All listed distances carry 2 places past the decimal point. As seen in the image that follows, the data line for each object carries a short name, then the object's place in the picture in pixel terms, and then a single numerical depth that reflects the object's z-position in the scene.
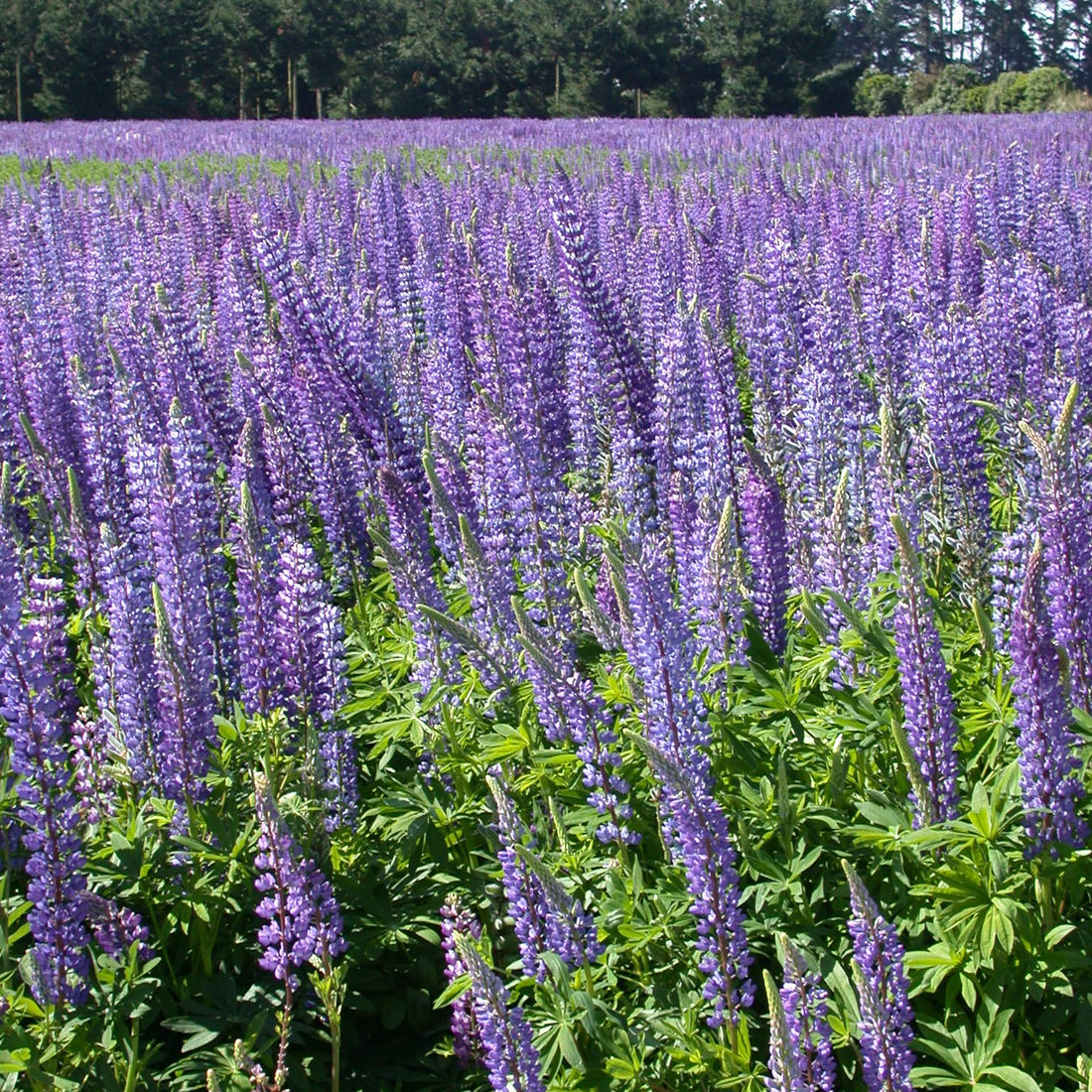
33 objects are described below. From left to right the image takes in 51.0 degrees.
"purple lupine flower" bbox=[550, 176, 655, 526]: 3.96
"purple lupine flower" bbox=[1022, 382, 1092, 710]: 2.64
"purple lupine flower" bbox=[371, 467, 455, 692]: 3.26
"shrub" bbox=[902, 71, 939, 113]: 48.03
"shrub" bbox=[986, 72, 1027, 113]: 35.53
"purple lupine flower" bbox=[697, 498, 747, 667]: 2.96
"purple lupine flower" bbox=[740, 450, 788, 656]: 3.41
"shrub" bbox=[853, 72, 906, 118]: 46.59
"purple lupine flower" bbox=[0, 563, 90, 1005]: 2.66
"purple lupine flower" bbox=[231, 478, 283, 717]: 3.14
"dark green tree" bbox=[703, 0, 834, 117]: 43.94
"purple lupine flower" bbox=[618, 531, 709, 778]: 2.51
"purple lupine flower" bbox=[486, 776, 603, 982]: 2.39
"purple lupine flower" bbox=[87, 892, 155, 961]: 2.74
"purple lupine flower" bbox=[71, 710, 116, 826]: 3.12
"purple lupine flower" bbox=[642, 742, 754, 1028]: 2.26
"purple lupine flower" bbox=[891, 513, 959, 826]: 2.48
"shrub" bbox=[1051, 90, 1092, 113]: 30.46
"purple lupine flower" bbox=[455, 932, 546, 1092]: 2.03
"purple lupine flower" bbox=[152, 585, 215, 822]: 2.91
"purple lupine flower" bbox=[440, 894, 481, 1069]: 2.64
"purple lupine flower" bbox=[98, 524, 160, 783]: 3.08
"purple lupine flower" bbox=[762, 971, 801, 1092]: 1.80
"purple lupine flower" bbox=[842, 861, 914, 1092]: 2.03
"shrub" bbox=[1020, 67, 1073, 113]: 33.41
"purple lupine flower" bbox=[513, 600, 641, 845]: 2.76
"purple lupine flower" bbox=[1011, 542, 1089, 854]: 2.36
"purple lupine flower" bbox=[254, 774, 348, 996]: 2.48
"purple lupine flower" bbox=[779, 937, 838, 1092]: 2.01
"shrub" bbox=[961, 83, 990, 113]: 37.72
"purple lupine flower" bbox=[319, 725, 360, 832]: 3.14
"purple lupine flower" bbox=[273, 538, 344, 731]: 3.03
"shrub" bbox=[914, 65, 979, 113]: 39.72
